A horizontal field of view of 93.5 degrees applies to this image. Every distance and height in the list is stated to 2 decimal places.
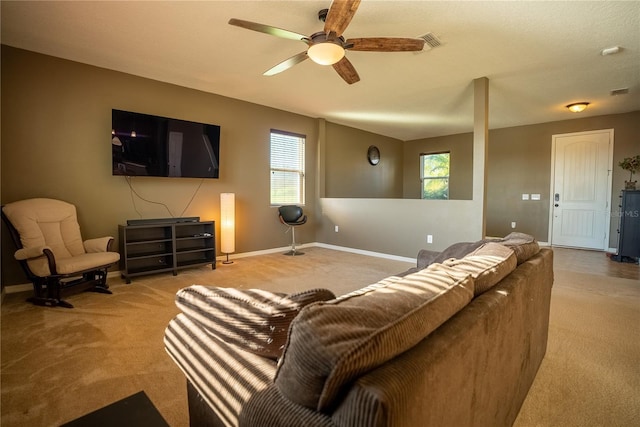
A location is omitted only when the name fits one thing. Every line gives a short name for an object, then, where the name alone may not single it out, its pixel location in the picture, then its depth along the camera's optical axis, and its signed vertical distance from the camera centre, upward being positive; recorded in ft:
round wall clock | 24.13 +4.00
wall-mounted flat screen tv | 12.11 +2.42
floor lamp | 14.89 -1.03
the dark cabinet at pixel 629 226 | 14.70 -0.91
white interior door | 17.99 +1.10
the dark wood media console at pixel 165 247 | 12.03 -2.01
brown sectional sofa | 1.87 -1.15
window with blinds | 18.10 +2.18
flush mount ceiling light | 15.84 +5.34
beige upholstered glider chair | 9.14 -1.68
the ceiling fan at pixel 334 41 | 7.36 +4.39
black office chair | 17.51 -0.83
